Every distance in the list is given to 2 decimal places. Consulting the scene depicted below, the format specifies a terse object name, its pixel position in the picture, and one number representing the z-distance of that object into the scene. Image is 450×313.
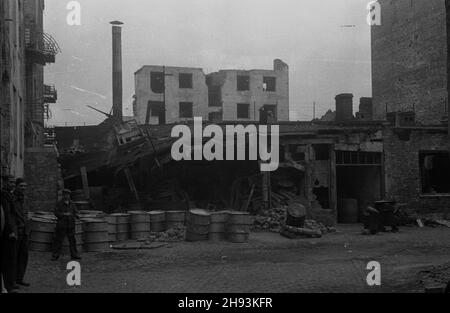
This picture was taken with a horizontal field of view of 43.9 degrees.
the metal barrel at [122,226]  15.62
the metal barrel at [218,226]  15.85
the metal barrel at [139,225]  15.91
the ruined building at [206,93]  53.16
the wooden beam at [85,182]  21.98
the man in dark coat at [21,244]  9.09
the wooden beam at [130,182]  21.44
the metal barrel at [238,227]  15.61
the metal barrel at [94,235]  13.48
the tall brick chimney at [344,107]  24.89
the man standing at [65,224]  11.98
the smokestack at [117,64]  35.50
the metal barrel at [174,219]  16.88
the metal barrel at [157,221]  16.52
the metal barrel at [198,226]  15.62
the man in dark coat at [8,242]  8.27
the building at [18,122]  14.92
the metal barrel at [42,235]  13.14
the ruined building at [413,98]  22.92
